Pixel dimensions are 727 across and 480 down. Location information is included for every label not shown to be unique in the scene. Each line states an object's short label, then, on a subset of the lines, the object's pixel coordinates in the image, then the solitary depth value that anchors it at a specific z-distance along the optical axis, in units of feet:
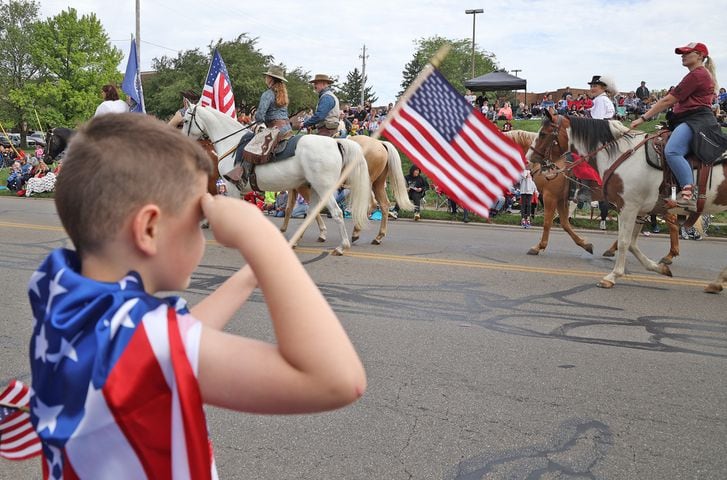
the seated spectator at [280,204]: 52.95
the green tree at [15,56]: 191.93
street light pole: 173.35
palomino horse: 37.17
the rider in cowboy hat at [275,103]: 32.40
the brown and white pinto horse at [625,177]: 26.81
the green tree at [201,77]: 167.97
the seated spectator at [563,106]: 102.96
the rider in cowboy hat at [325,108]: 35.99
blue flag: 45.07
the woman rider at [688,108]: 24.91
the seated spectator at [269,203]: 55.77
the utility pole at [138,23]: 105.34
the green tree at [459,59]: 275.59
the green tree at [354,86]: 303.42
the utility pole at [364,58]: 243.42
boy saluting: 3.71
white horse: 32.65
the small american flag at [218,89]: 47.37
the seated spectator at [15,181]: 72.33
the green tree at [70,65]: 165.48
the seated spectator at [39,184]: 68.59
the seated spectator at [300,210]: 52.29
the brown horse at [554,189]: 30.48
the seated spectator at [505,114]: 112.51
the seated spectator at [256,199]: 54.51
